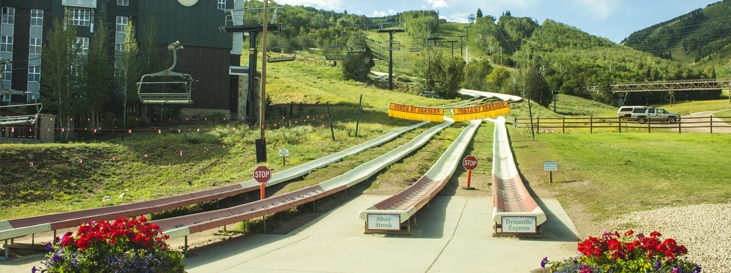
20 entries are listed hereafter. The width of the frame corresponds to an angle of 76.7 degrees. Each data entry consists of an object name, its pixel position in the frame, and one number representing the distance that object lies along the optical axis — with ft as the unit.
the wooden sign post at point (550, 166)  62.59
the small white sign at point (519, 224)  38.06
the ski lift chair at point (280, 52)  389.39
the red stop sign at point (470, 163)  62.95
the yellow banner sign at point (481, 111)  102.58
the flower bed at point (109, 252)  21.70
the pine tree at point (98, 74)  134.10
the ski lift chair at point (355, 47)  246.58
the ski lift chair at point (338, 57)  239.54
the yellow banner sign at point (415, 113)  112.68
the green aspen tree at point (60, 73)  127.75
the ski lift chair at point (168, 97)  97.49
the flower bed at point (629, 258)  20.49
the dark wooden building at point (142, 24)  154.81
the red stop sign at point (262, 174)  51.80
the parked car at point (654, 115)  143.84
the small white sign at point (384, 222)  40.78
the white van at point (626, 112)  161.33
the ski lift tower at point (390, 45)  229.04
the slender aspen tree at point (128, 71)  143.13
